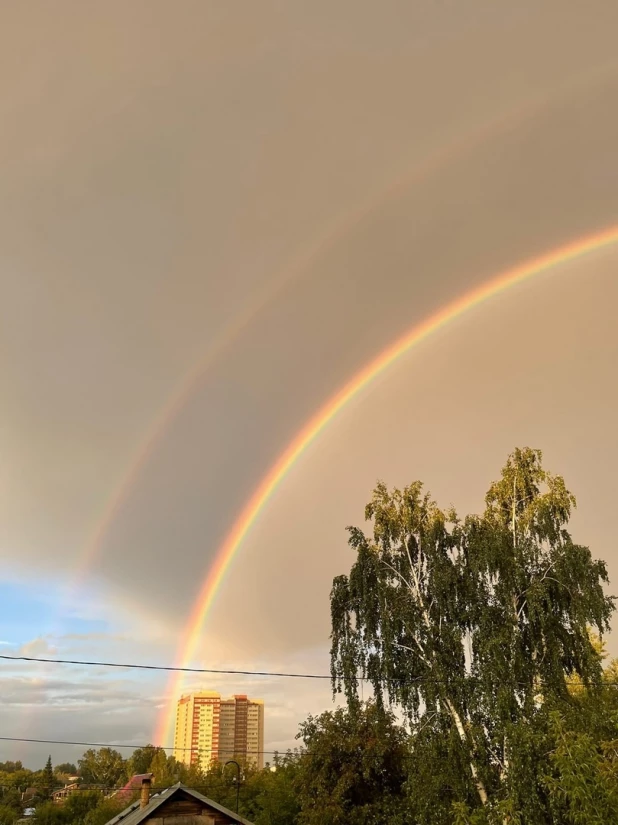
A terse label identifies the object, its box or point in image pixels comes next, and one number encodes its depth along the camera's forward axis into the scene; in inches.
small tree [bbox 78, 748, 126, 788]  3870.6
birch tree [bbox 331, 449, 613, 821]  657.0
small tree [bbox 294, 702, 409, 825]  855.1
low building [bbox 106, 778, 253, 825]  838.9
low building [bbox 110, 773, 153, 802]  2374.8
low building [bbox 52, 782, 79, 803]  2837.1
